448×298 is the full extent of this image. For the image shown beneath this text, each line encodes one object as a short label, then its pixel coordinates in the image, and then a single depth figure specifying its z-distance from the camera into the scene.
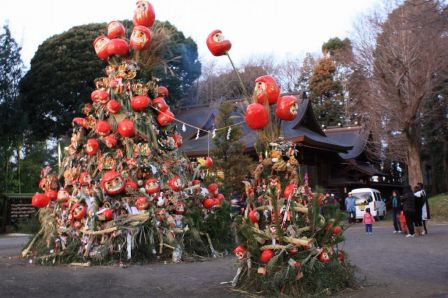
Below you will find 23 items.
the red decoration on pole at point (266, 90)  7.45
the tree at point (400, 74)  25.16
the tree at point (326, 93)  42.50
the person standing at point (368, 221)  17.39
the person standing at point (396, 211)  17.05
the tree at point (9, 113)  25.02
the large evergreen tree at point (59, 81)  30.30
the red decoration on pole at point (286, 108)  7.49
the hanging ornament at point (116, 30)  11.83
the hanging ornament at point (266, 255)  6.78
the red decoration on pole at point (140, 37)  11.30
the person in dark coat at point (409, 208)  14.86
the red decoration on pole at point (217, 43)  7.80
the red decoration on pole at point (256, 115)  7.13
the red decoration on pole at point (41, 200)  11.56
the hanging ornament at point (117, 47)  11.45
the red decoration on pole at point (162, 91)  12.27
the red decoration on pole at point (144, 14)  12.02
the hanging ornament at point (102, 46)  11.72
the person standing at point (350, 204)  24.16
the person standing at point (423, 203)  15.33
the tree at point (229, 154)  19.41
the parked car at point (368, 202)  26.48
